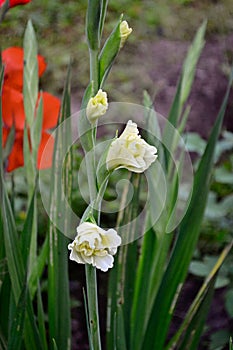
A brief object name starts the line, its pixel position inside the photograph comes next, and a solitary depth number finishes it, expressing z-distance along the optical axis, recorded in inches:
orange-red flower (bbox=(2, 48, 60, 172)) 64.5
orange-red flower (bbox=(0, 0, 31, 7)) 54.8
